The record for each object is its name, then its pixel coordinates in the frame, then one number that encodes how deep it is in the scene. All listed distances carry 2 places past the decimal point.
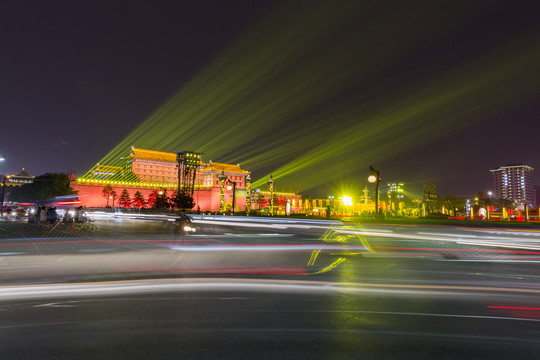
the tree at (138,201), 96.63
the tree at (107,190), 90.81
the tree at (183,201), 75.19
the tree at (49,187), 79.75
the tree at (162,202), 84.50
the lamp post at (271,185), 59.34
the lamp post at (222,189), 59.33
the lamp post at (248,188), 54.53
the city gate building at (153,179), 90.44
